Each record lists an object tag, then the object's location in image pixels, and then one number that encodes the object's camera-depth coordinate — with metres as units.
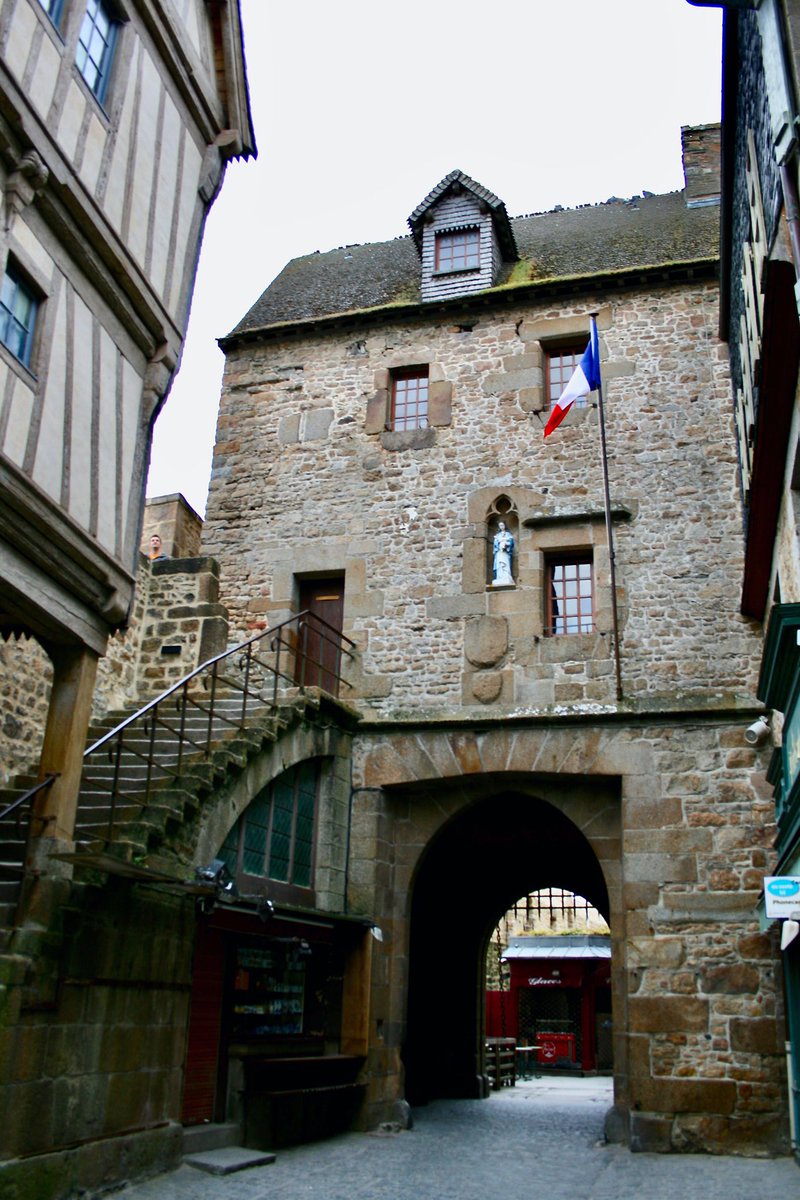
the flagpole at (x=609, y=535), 9.70
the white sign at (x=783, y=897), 6.40
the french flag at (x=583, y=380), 10.09
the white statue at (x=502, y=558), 10.70
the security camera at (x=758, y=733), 9.23
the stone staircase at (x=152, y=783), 6.65
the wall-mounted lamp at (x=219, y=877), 6.86
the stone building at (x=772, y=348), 5.69
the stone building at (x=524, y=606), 9.00
